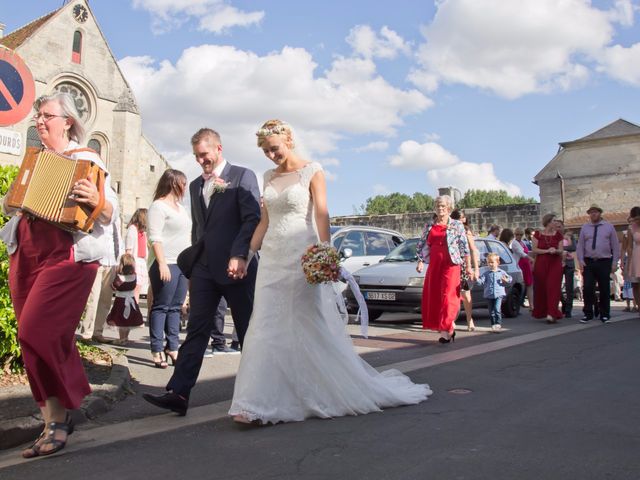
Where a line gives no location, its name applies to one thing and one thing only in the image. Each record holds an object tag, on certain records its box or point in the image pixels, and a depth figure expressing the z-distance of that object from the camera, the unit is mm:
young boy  10891
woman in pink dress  12984
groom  4777
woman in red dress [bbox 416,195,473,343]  9125
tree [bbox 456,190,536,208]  127938
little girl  8211
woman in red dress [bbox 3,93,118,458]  3850
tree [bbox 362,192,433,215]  142162
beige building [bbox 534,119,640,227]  40219
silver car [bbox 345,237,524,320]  11594
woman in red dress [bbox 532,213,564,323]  12375
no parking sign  5738
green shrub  5305
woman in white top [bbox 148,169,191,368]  7035
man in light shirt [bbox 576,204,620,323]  12266
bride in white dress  4559
